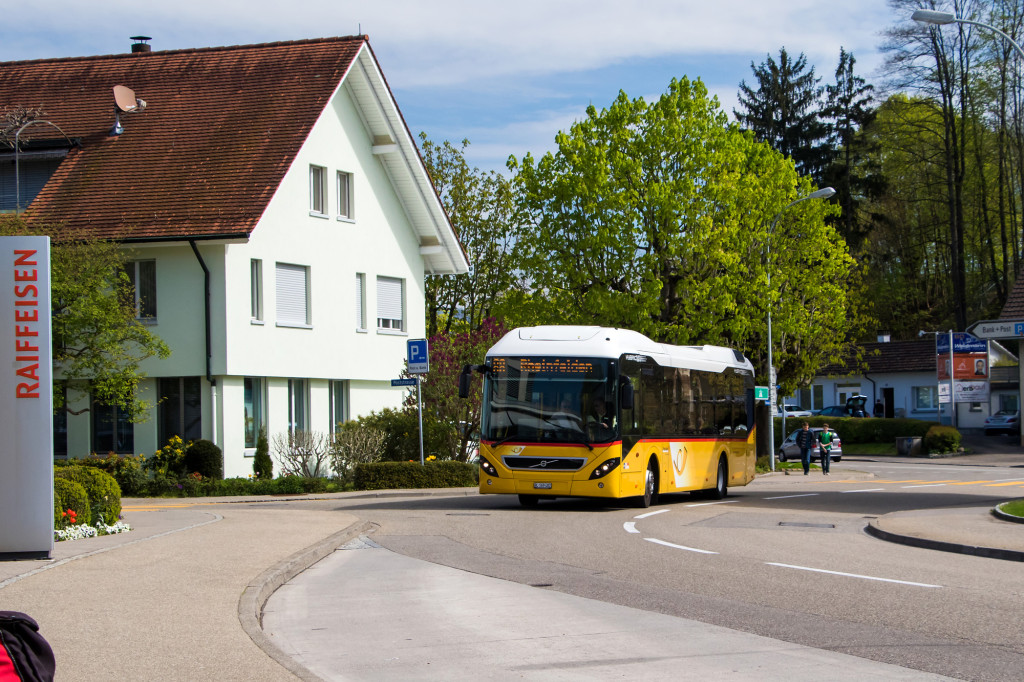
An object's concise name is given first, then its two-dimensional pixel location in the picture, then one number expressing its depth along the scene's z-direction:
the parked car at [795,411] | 71.62
